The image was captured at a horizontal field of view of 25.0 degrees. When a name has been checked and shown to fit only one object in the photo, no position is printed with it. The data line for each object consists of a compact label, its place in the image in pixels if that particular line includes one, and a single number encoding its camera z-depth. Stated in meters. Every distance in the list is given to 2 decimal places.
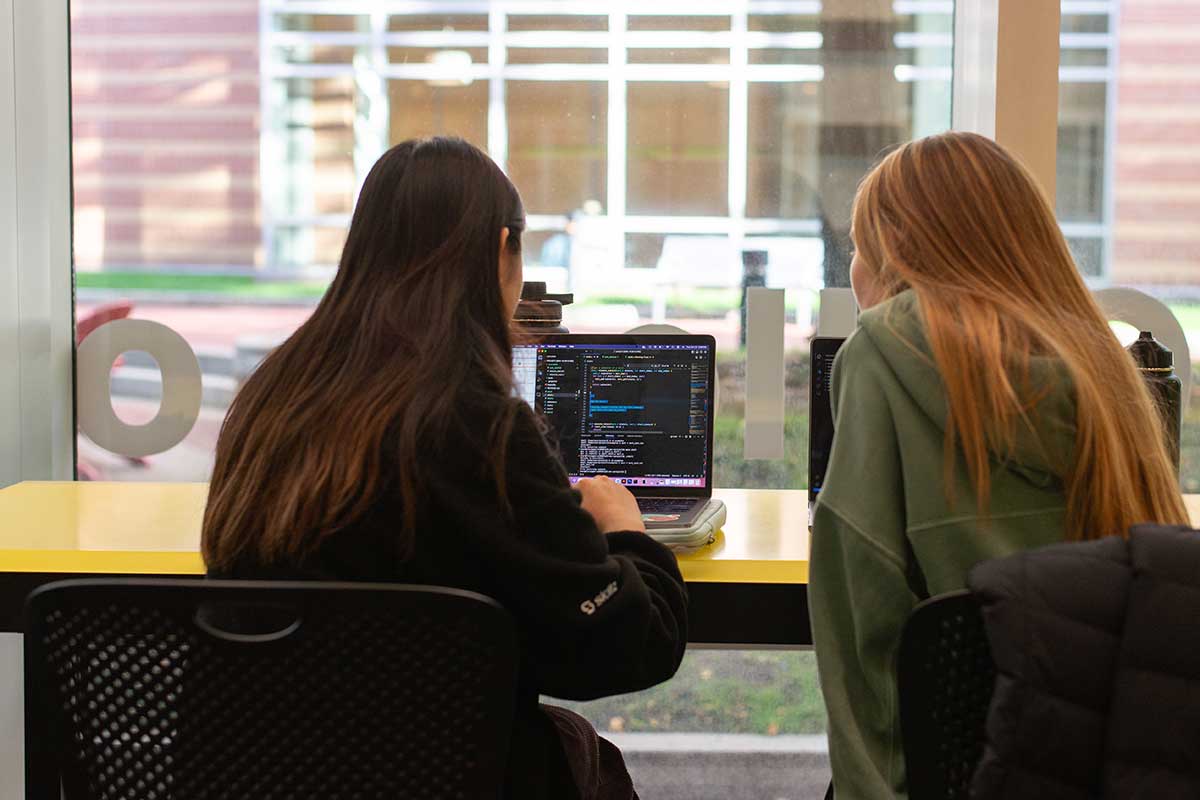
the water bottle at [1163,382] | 3.57
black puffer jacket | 2.24
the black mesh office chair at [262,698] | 2.55
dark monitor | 3.58
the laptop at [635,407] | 3.61
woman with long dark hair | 2.90
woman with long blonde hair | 3.06
